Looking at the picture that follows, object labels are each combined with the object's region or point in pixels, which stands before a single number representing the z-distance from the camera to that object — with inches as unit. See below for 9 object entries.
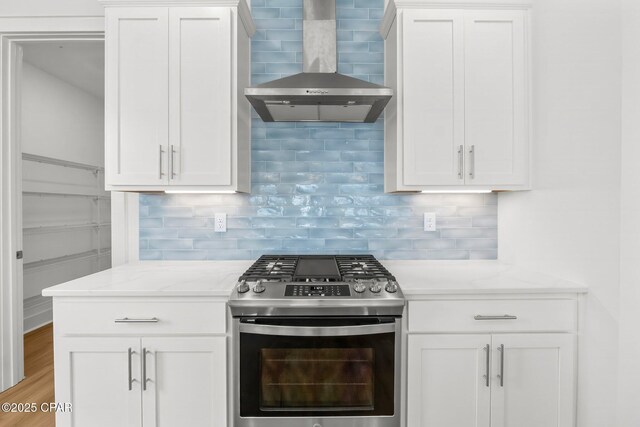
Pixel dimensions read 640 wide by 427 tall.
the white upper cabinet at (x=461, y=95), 79.3
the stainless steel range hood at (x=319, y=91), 71.7
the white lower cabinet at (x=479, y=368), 66.7
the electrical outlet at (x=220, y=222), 92.7
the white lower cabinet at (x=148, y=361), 65.6
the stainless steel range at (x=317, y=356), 62.7
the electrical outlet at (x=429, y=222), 94.0
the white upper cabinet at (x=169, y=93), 77.6
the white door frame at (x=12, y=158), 92.6
